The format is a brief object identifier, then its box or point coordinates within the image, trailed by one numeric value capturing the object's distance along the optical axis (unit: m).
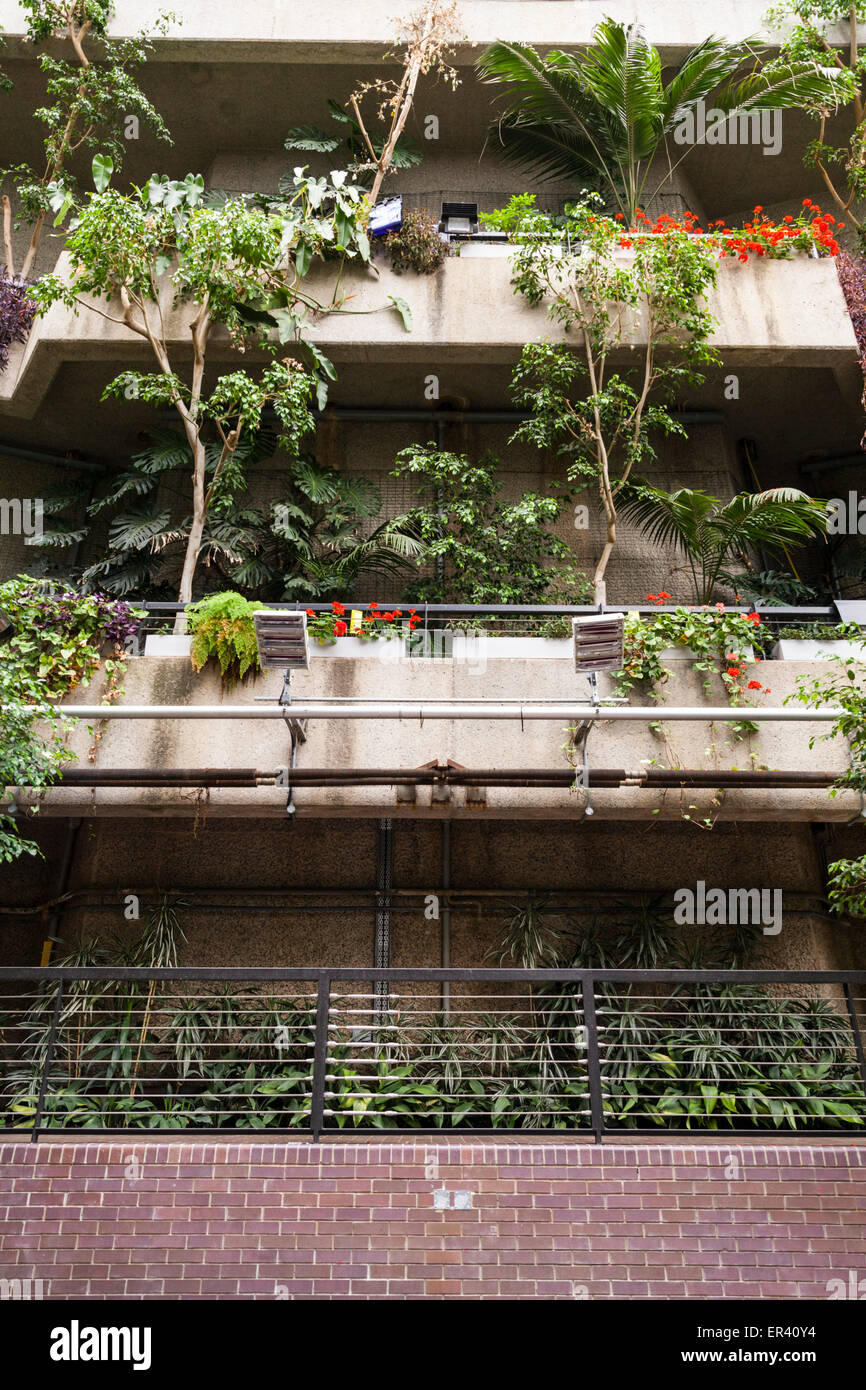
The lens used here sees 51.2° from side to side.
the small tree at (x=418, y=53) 8.91
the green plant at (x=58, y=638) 6.22
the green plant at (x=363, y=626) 6.74
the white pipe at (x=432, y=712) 5.75
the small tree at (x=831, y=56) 8.66
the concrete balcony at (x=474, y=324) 8.44
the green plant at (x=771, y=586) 8.50
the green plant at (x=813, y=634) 6.88
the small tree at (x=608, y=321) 7.86
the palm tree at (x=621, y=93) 8.23
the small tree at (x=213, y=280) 7.27
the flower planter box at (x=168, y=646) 6.71
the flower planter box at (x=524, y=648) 6.78
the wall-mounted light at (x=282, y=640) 5.43
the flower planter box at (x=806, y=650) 6.81
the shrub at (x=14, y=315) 8.73
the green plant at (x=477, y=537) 8.35
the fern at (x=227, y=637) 6.44
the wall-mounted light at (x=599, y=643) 5.43
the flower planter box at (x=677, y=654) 6.65
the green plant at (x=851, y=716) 5.08
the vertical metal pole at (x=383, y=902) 7.52
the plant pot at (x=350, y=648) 6.73
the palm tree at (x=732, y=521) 7.07
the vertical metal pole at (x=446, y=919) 7.50
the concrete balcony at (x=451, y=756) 6.32
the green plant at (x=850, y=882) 4.95
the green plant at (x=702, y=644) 6.50
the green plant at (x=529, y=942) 7.20
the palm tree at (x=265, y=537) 8.54
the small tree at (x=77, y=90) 8.96
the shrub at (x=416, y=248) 8.69
